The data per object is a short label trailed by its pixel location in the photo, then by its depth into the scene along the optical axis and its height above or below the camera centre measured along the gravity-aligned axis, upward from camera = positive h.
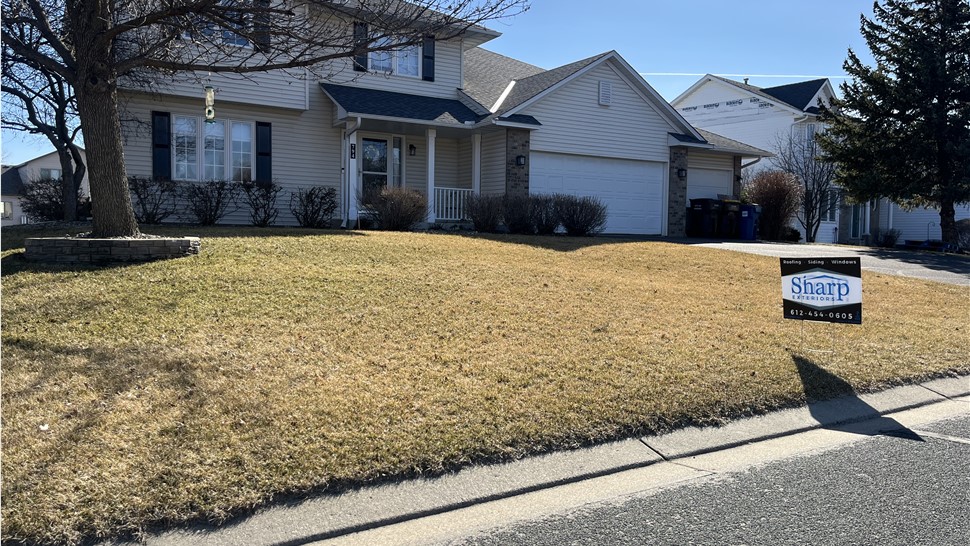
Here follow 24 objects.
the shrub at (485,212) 15.33 +0.66
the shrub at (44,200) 14.31 +0.81
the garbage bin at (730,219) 21.39 +0.75
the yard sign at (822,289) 6.85 -0.50
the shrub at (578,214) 15.64 +0.64
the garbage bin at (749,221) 21.27 +0.68
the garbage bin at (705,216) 21.44 +0.85
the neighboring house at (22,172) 47.62 +5.34
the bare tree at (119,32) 7.89 +2.47
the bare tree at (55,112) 13.73 +2.76
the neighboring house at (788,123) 31.44 +6.07
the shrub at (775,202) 23.03 +1.42
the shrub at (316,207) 16.22 +0.80
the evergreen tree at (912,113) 20.09 +4.12
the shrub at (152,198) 14.24 +0.89
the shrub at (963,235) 22.78 +0.30
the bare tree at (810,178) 28.33 +2.82
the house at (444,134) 16.06 +2.91
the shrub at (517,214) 15.33 +0.62
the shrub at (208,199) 14.67 +0.88
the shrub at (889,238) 30.50 +0.23
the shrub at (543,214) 15.38 +0.62
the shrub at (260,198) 15.66 +0.96
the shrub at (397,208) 14.15 +0.68
